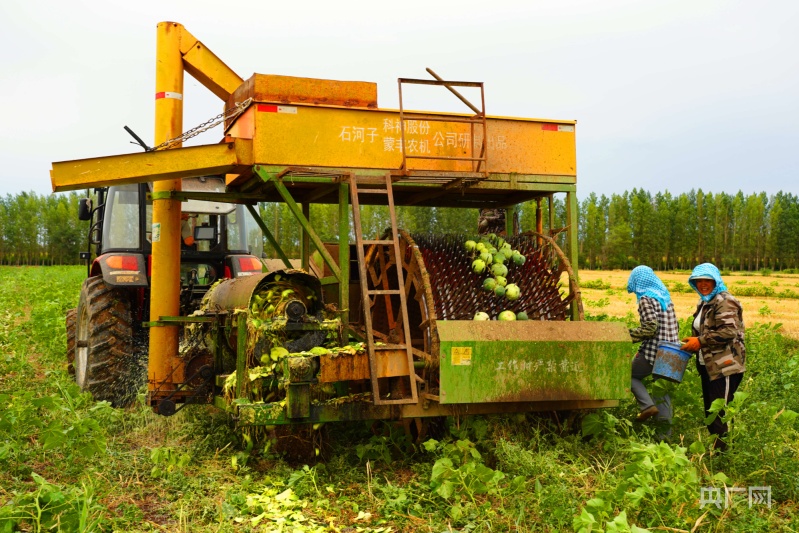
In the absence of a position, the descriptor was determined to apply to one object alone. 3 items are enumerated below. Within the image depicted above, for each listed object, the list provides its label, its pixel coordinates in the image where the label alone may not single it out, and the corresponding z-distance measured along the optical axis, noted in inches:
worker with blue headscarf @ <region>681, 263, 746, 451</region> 253.6
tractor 319.0
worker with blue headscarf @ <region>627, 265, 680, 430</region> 269.3
